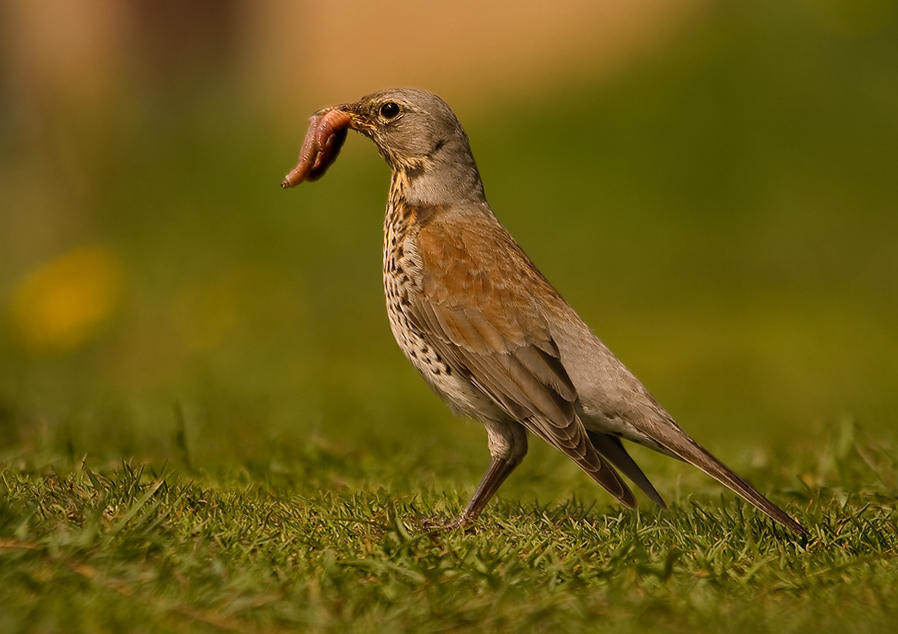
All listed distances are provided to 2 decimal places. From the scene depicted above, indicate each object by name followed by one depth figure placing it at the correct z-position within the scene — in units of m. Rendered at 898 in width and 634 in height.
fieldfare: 10.07
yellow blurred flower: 20.06
